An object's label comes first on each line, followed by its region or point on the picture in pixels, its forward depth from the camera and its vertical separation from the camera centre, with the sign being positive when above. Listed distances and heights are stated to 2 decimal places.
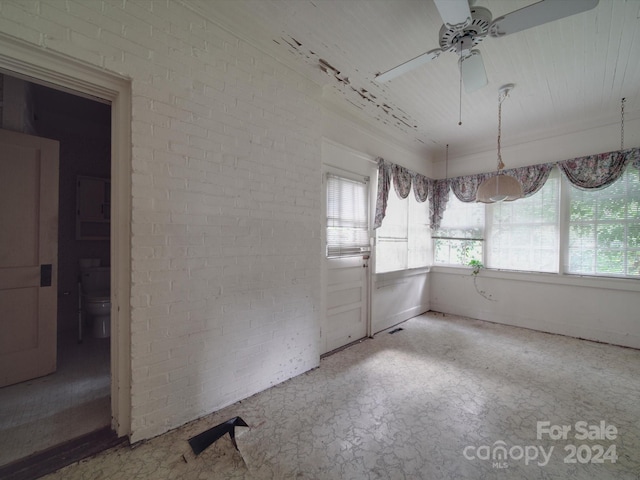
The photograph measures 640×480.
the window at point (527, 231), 3.87 +0.14
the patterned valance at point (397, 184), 3.65 +0.86
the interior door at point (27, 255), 2.23 -0.17
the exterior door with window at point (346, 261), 3.11 -0.28
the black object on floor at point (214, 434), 1.67 -1.29
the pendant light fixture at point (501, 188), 2.96 +0.58
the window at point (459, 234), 4.54 +0.10
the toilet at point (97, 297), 3.18 -0.73
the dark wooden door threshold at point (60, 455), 1.43 -1.26
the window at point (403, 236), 3.91 +0.05
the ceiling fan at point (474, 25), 1.44 +1.30
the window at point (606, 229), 3.32 +0.15
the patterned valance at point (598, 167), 3.29 +0.95
